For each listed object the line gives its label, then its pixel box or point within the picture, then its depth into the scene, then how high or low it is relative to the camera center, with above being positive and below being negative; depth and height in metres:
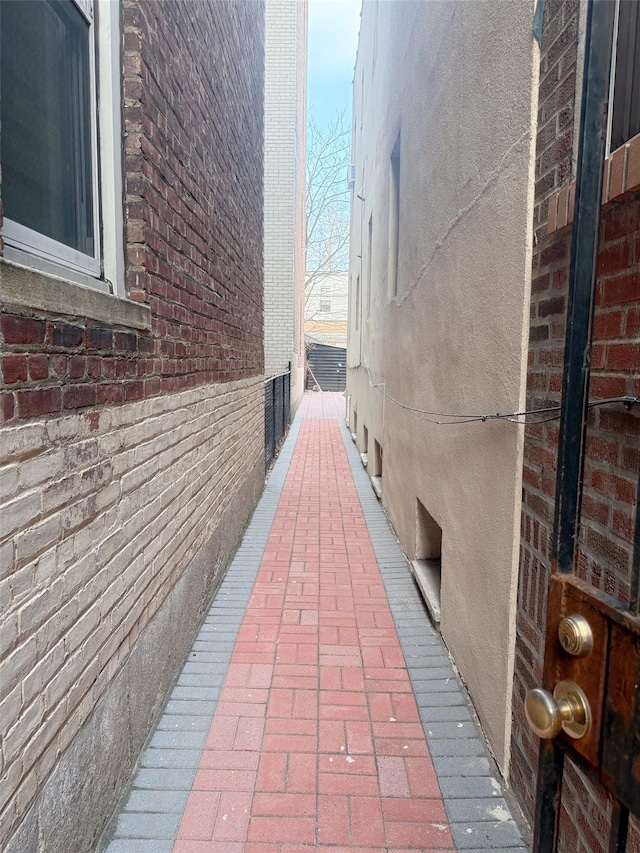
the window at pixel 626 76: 1.59 +0.79
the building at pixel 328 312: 42.19 +3.90
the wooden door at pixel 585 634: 0.91 -0.43
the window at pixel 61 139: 1.87 +0.78
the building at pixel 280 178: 14.38 +4.40
